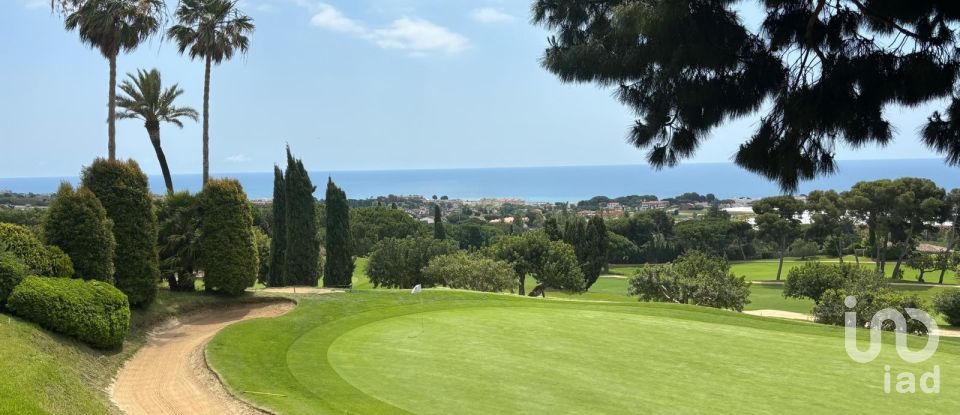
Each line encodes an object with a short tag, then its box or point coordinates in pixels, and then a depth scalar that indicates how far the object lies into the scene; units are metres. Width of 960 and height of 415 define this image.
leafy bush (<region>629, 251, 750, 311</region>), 29.73
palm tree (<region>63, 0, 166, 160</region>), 23.11
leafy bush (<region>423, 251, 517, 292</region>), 32.31
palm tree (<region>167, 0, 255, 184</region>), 28.62
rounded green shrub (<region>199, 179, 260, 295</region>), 19.53
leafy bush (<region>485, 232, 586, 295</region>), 40.88
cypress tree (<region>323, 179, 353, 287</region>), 34.00
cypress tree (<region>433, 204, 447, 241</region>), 61.03
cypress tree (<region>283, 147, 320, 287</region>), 26.97
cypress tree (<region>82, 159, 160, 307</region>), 16.00
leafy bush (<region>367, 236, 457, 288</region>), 38.19
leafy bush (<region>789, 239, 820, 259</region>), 79.69
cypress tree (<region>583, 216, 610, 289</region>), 54.28
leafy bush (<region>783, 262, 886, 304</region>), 34.03
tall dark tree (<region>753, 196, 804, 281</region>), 64.38
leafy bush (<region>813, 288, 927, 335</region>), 21.99
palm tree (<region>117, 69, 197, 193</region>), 29.19
